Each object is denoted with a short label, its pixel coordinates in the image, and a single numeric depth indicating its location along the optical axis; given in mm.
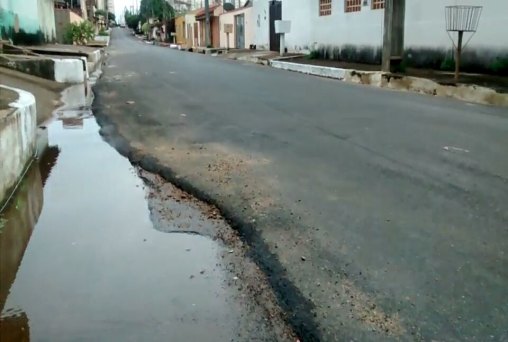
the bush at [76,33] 35438
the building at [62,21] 36656
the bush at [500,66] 15188
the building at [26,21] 21719
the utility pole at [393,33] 17719
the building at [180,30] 75000
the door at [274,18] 34188
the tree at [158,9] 95938
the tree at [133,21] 135700
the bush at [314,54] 26364
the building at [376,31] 15758
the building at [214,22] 54069
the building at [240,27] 40944
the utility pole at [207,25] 49406
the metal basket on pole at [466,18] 15500
